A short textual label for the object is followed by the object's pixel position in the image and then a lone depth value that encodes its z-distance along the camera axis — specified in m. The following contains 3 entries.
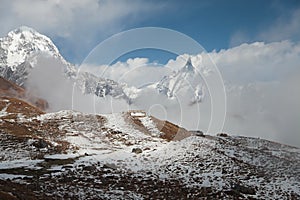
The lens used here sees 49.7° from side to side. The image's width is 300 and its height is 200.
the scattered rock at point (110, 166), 39.82
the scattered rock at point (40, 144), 52.44
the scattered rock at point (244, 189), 32.56
